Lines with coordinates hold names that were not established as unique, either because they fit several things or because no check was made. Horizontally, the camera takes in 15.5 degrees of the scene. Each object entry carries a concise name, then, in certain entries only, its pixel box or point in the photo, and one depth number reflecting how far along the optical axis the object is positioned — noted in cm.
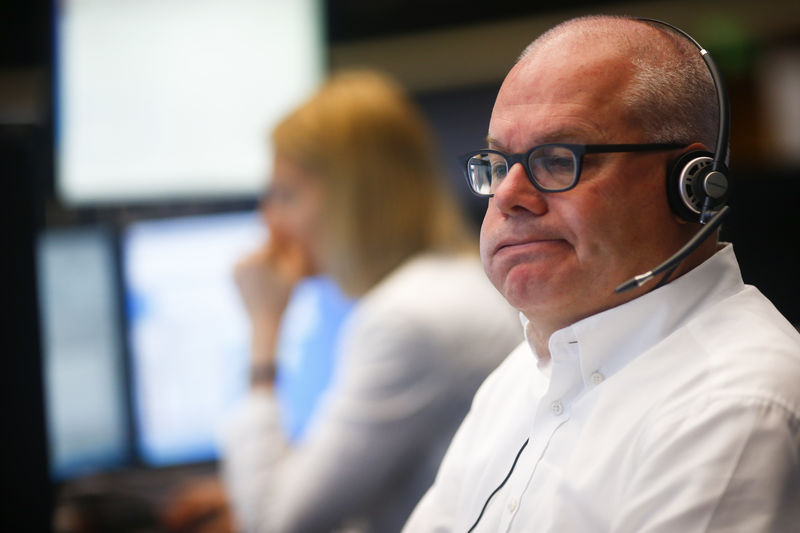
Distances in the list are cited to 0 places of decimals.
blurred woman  331
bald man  232
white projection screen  454
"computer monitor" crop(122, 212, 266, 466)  416
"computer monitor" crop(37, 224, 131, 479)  398
